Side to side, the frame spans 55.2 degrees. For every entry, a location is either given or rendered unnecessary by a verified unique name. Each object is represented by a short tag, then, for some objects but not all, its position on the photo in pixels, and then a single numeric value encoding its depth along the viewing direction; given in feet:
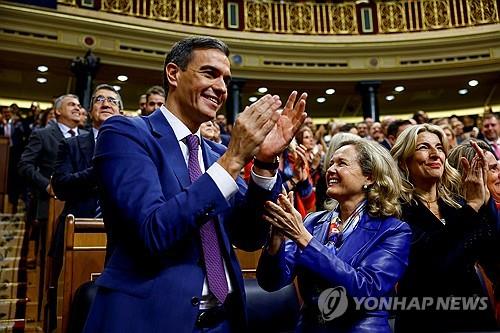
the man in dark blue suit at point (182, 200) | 3.00
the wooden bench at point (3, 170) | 17.34
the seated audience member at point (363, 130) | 16.29
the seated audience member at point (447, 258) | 5.04
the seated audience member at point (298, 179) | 8.59
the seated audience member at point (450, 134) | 11.44
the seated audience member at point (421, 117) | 14.69
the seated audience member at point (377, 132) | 15.31
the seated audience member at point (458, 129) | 16.35
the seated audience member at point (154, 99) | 10.00
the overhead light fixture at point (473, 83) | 31.00
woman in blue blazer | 4.34
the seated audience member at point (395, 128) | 11.55
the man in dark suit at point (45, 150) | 9.96
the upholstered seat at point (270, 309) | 5.41
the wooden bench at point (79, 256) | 5.56
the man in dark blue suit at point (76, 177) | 7.23
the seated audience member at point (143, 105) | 11.09
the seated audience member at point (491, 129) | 13.14
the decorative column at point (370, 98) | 29.73
